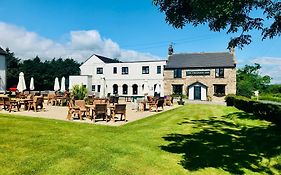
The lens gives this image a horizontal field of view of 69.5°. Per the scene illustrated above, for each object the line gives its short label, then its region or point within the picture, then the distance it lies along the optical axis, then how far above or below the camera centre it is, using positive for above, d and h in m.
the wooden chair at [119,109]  10.58 -1.02
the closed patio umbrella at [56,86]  22.86 +0.42
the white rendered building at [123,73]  37.94 +3.30
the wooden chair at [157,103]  15.44 -1.03
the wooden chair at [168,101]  21.02 -1.16
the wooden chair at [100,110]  10.23 -1.02
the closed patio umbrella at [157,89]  22.56 +0.04
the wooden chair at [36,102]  12.69 -0.79
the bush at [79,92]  16.41 -0.18
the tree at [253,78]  60.43 +3.86
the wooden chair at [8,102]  12.42 -0.76
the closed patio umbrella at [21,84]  17.74 +0.50
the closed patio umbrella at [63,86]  23.60 +0.44
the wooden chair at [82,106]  10.81 -0.87
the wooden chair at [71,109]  10.58 -1.04
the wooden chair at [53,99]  17.08 -0.78
